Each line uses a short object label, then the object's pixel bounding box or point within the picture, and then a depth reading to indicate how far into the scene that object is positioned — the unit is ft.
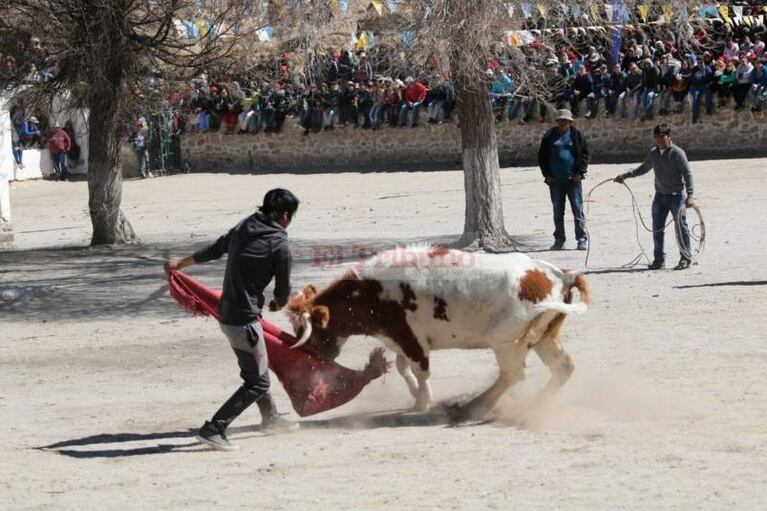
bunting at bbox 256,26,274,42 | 66.64
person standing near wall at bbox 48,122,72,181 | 115.14
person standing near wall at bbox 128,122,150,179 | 114.20
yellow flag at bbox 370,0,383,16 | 64.34
